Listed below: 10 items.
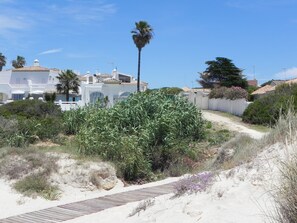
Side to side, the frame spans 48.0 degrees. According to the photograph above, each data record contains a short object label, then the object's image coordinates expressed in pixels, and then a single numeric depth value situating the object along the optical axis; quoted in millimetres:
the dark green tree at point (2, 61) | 70994
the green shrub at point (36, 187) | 8266
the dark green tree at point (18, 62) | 75743
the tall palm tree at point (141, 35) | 44613
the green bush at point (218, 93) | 34850
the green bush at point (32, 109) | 19405
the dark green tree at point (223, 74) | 53403
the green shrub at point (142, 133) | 10642
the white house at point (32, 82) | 53950
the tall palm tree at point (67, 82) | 50109
